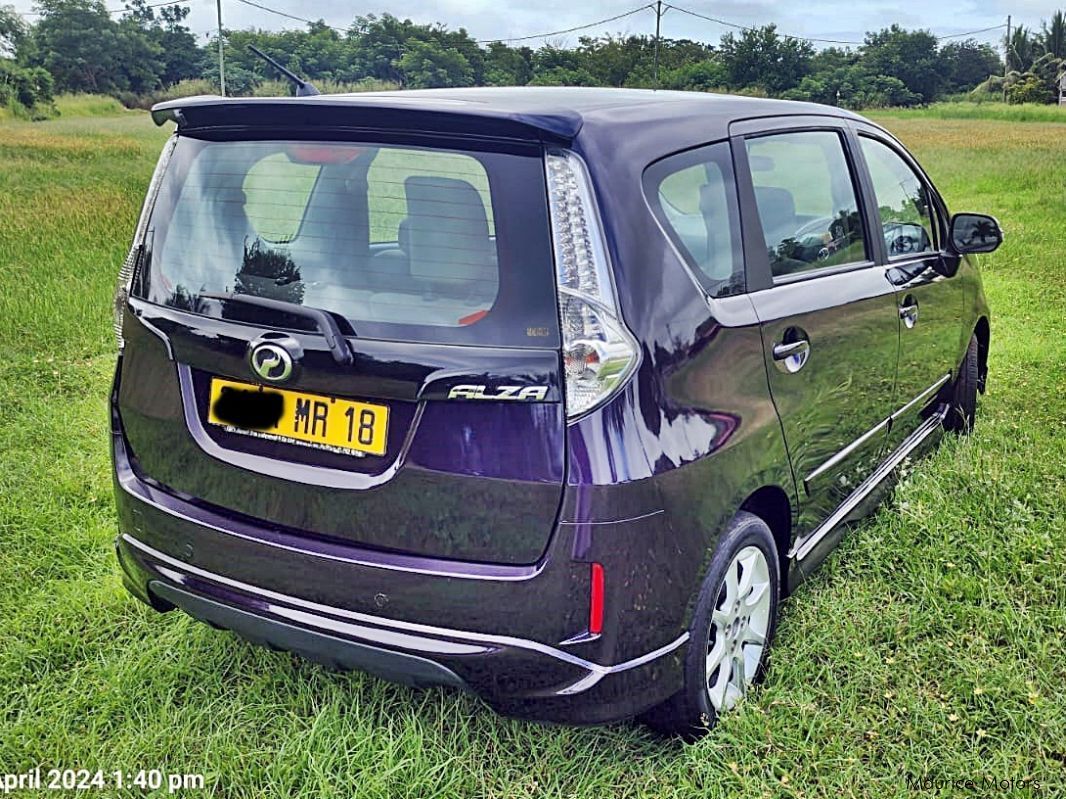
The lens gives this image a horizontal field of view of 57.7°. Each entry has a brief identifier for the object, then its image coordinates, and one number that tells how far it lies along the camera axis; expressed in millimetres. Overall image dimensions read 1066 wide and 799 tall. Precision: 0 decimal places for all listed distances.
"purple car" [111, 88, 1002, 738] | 2045
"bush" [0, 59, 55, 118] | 38250
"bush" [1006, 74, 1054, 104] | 65250
